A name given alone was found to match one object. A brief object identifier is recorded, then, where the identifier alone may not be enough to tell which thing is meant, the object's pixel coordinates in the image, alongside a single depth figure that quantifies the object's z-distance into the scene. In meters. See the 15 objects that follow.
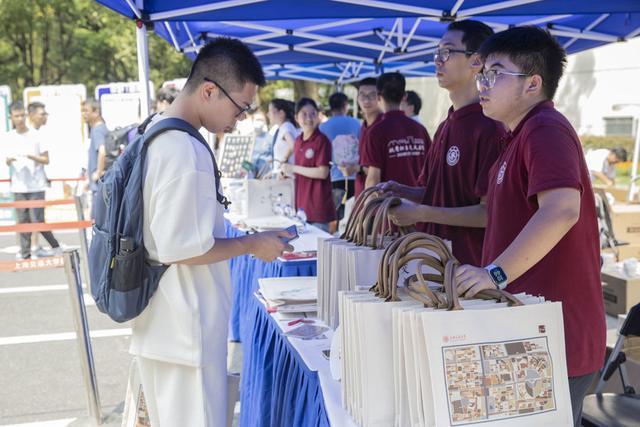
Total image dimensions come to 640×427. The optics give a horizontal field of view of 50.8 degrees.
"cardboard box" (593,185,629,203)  8.38
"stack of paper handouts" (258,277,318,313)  2.62
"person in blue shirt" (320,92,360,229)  7.87
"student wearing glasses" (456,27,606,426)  1.62
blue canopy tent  4.59
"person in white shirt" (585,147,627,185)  8.85
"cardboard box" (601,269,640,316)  4.54
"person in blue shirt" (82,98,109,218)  7.78
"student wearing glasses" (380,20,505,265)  2.69
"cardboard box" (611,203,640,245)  6.62
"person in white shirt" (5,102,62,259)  8.14
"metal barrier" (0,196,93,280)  3.87
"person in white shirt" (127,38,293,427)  1.93
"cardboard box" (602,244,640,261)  6.50
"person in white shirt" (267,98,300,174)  7.32
